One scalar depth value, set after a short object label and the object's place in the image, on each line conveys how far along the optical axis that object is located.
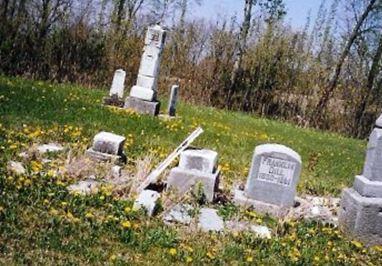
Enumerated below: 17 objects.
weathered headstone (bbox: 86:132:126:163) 8.18
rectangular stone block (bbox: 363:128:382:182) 7.00
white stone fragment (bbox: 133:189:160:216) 6.10
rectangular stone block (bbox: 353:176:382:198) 6.98
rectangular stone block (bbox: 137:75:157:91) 14.95
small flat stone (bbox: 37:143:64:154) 8.15
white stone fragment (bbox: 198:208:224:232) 6.17
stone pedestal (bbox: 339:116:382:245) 6.90
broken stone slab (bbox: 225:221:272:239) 6.22
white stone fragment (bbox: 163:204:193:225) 6.16
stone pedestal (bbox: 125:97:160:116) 14.52
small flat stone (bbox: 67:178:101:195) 6.40
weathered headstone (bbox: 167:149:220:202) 7.26
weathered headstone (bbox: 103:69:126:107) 14.77
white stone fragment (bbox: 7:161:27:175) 6.37
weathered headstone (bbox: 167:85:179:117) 15.05
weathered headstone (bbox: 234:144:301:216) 7.52
